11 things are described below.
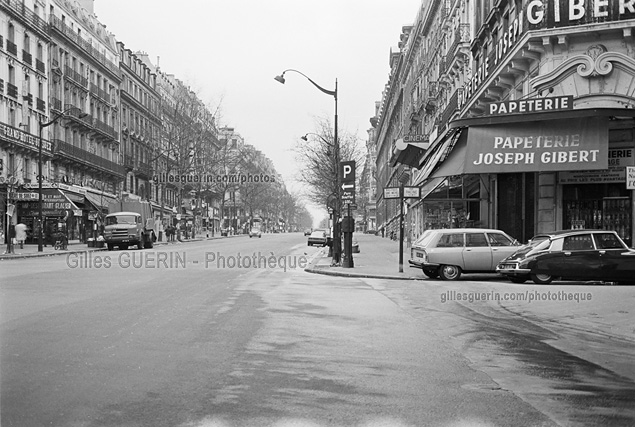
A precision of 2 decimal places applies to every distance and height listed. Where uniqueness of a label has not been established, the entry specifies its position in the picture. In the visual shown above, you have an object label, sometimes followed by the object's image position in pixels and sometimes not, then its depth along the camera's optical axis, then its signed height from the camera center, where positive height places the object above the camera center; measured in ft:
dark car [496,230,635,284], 58.29 -2.76
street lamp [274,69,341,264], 88.43 -0.39
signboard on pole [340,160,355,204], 86.74 +5.75
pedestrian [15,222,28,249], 134.00 -1.42
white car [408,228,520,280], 65.72 -2.46
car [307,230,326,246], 174.69 -3.29
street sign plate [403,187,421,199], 73.10 +3.65
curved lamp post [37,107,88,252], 129.80 +7.37
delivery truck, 143.64 +0.19
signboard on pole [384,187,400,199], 73.46 +3.60
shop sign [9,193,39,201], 152.58 +6.63
